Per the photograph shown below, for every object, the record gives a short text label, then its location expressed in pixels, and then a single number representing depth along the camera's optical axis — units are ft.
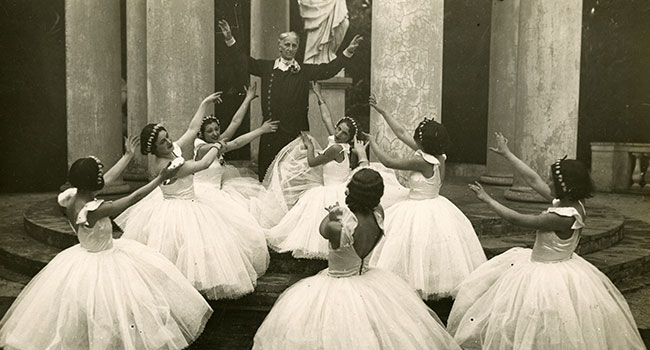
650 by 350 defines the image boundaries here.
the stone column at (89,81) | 32.83
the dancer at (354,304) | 13.97
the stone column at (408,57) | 23.16
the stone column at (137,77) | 39.06
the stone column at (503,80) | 38.24
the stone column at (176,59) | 25.21
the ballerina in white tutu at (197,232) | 18.99
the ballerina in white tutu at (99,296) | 15.37
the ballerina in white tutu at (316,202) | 21.84
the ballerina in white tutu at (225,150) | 23.00
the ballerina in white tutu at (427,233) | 19.67
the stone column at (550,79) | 28.60
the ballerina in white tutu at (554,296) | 14.96
